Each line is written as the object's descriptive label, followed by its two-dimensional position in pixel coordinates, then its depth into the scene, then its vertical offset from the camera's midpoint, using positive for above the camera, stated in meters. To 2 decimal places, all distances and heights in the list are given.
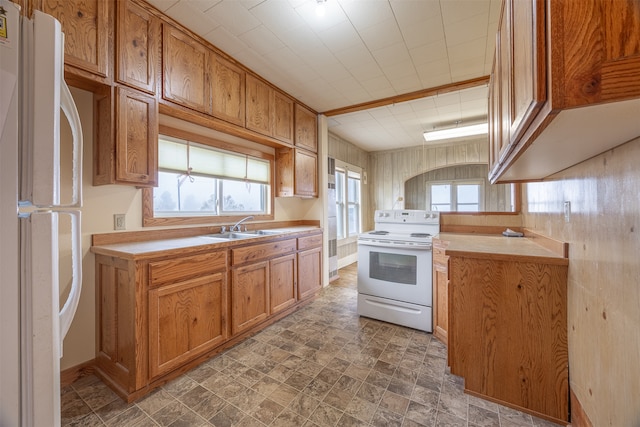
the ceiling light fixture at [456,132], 3.95 +1.27
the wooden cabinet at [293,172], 3.45 +0.54
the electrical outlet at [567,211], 1.47 +0.00
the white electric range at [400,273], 2.51 -0.62
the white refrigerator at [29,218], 0.69 -0.01
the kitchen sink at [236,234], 2.62 -0.22
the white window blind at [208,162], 2.42 +0.55
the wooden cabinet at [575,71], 0.52 +0.30
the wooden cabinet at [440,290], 2.30 -0.69
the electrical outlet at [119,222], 1.99 -0.06
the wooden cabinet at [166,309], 1.66 -0.69
